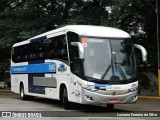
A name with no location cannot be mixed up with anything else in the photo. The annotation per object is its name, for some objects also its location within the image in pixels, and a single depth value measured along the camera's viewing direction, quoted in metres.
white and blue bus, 15.45
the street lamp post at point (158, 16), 24.89
